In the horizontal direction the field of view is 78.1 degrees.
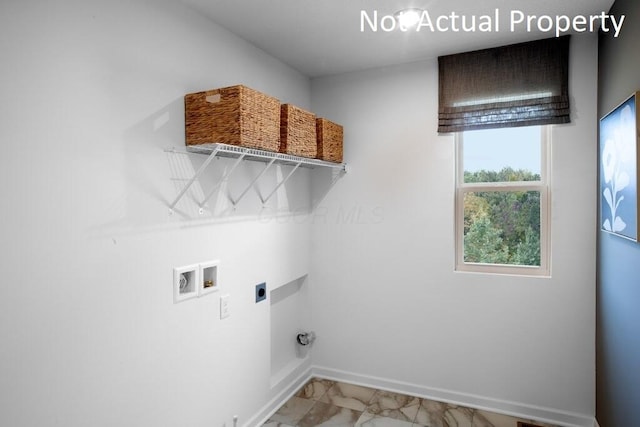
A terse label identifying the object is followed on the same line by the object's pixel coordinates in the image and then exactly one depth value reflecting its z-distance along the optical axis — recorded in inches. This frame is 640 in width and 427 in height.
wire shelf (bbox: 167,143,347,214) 74.4
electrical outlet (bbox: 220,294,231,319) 88.3
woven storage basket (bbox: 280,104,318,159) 90.0
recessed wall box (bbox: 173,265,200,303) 76.5
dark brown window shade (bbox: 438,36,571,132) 96.9
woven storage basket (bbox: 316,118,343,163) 105.8
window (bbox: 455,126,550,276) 103.1
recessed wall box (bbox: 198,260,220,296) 82.4
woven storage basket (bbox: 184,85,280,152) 73.1
